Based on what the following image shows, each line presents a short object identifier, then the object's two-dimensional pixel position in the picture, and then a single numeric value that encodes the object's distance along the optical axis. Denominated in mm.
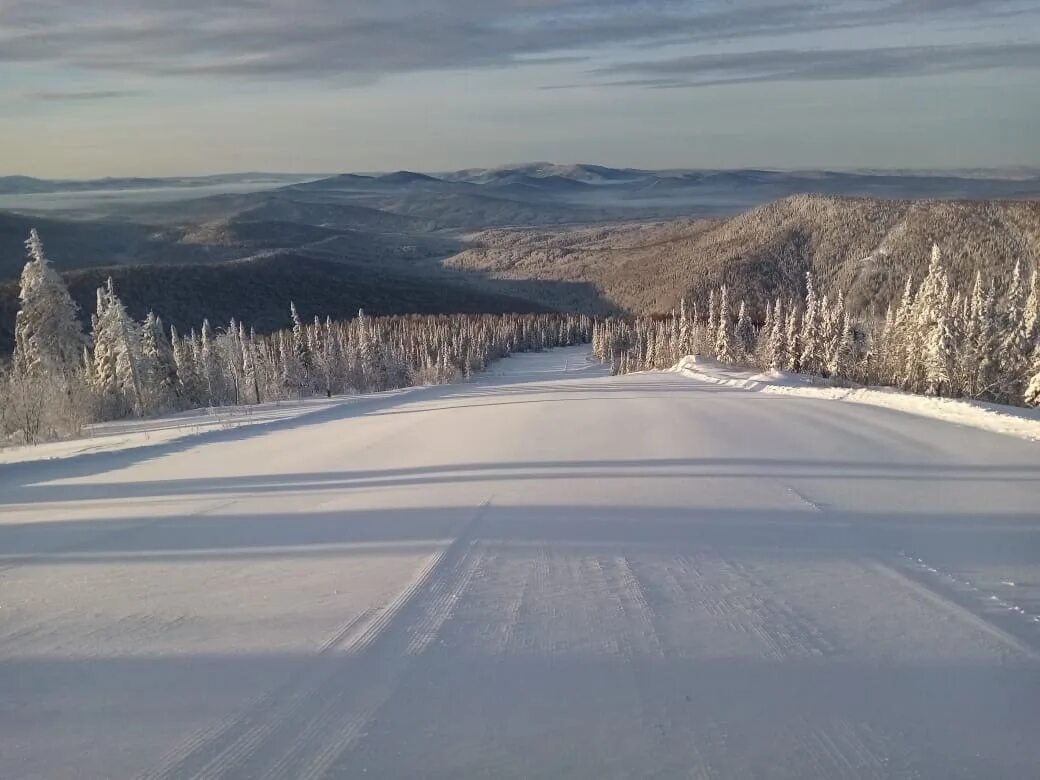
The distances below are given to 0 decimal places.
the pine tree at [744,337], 74238
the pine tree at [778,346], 57938
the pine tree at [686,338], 86438
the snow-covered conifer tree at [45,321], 36625
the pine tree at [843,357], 50031
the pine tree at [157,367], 42491
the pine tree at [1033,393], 31719
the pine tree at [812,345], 53781
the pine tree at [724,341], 68000
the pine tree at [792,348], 56781
